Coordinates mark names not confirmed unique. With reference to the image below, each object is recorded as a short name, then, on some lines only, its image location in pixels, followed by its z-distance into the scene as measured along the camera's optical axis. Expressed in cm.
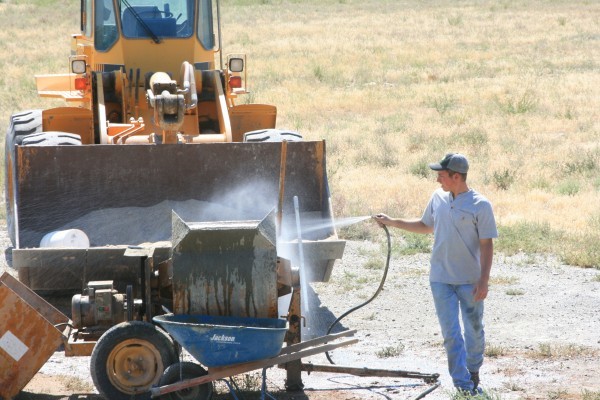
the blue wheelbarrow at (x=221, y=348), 1136
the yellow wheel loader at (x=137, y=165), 1459
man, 1269
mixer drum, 1184
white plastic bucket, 1458
